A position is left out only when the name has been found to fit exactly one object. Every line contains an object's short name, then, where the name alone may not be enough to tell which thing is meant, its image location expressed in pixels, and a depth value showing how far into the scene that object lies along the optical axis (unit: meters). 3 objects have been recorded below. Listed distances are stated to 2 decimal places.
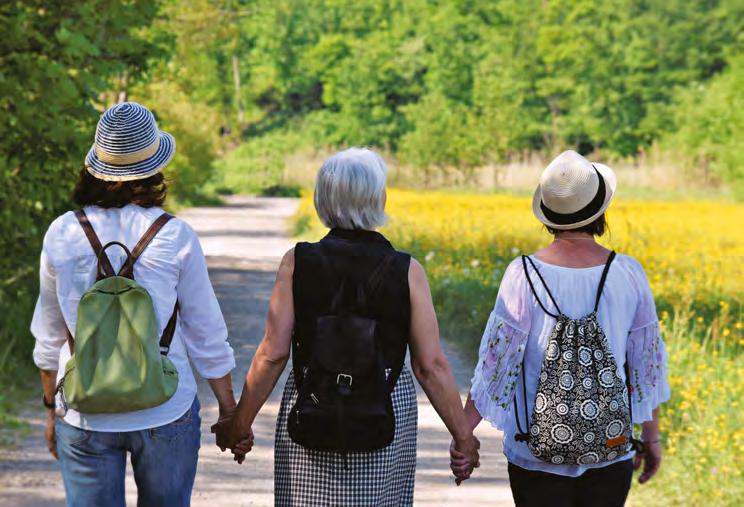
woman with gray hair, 7.57
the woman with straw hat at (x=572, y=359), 7.55
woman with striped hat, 7.19
